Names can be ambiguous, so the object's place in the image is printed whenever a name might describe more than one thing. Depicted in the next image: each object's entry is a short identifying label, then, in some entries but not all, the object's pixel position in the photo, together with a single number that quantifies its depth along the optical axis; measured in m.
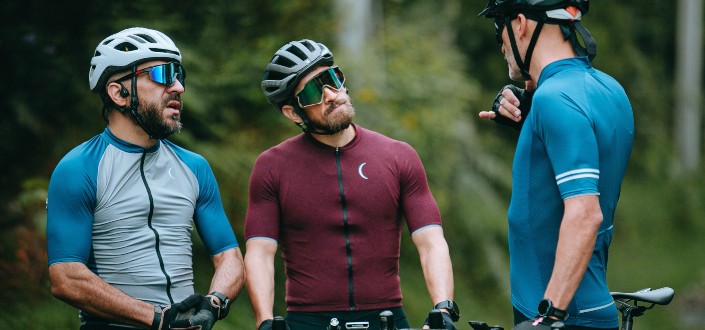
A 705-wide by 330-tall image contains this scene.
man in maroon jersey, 10.79
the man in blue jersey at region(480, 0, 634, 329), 8.48
